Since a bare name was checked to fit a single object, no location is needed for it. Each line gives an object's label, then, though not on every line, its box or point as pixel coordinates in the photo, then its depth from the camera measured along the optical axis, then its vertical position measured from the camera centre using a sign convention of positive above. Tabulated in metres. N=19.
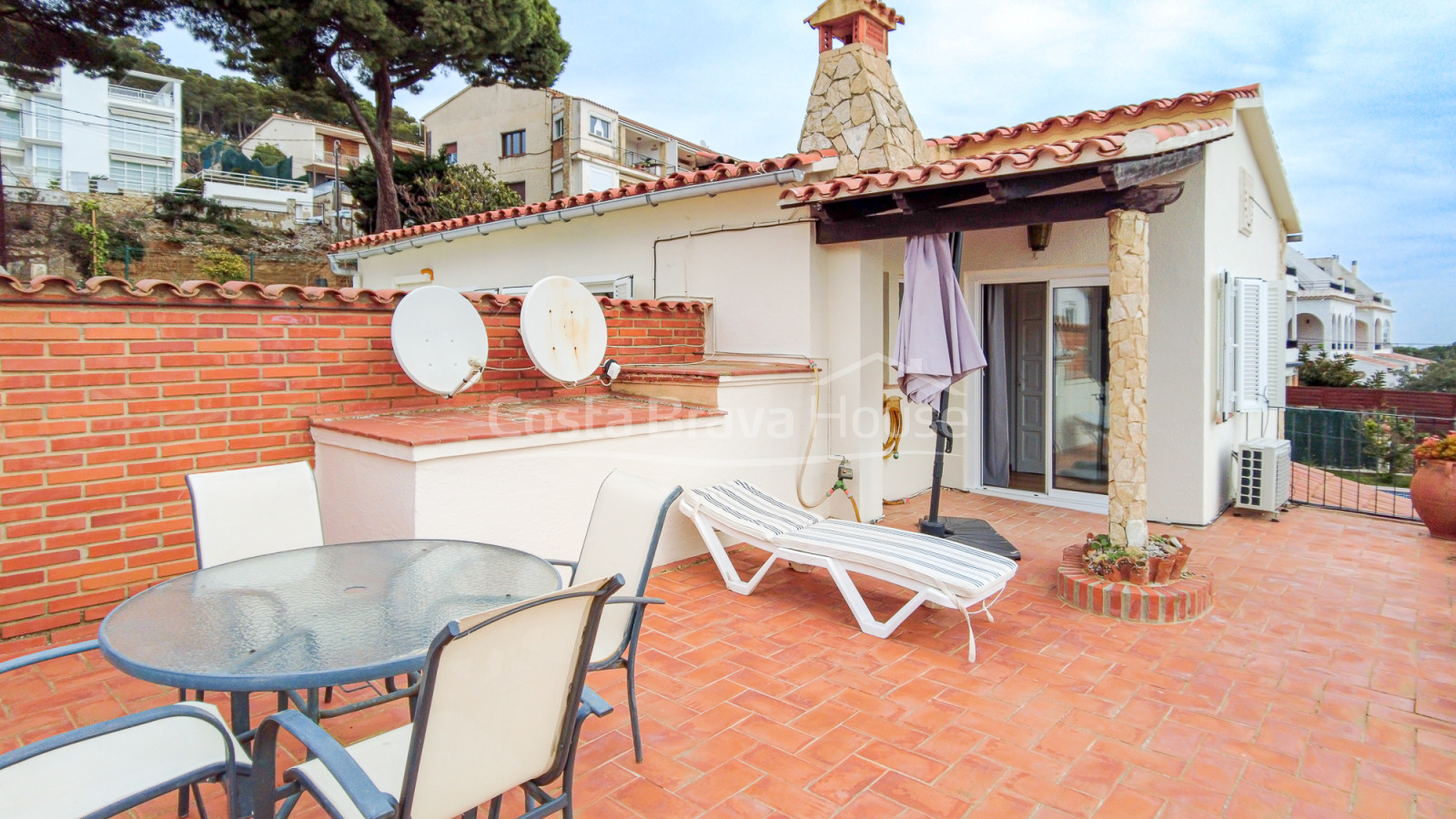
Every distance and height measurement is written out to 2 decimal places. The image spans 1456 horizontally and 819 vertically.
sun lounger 4.13 -0.98
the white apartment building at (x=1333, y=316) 33.53 +3.81
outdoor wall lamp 7.16 +1.54
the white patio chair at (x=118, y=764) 1.80 -1.01
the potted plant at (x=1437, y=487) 6.48 -0.84
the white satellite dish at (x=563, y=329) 5.72 +0.53
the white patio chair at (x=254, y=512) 3.32 -0.55
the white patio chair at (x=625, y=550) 2.92 -0.65
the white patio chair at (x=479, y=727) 1.70 -0.84
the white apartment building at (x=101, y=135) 36.38 +13.47
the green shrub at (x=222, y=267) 20.58 +3.70
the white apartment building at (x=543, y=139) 31.30 +11.72
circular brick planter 4.64 -1.32
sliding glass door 7.57 +0.06
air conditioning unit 7.13 -0.81
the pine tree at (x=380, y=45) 16.81 +8.75
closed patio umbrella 5.89 +0.50
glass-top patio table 2.01 -0.72
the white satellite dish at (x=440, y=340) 5.16 +0.40
